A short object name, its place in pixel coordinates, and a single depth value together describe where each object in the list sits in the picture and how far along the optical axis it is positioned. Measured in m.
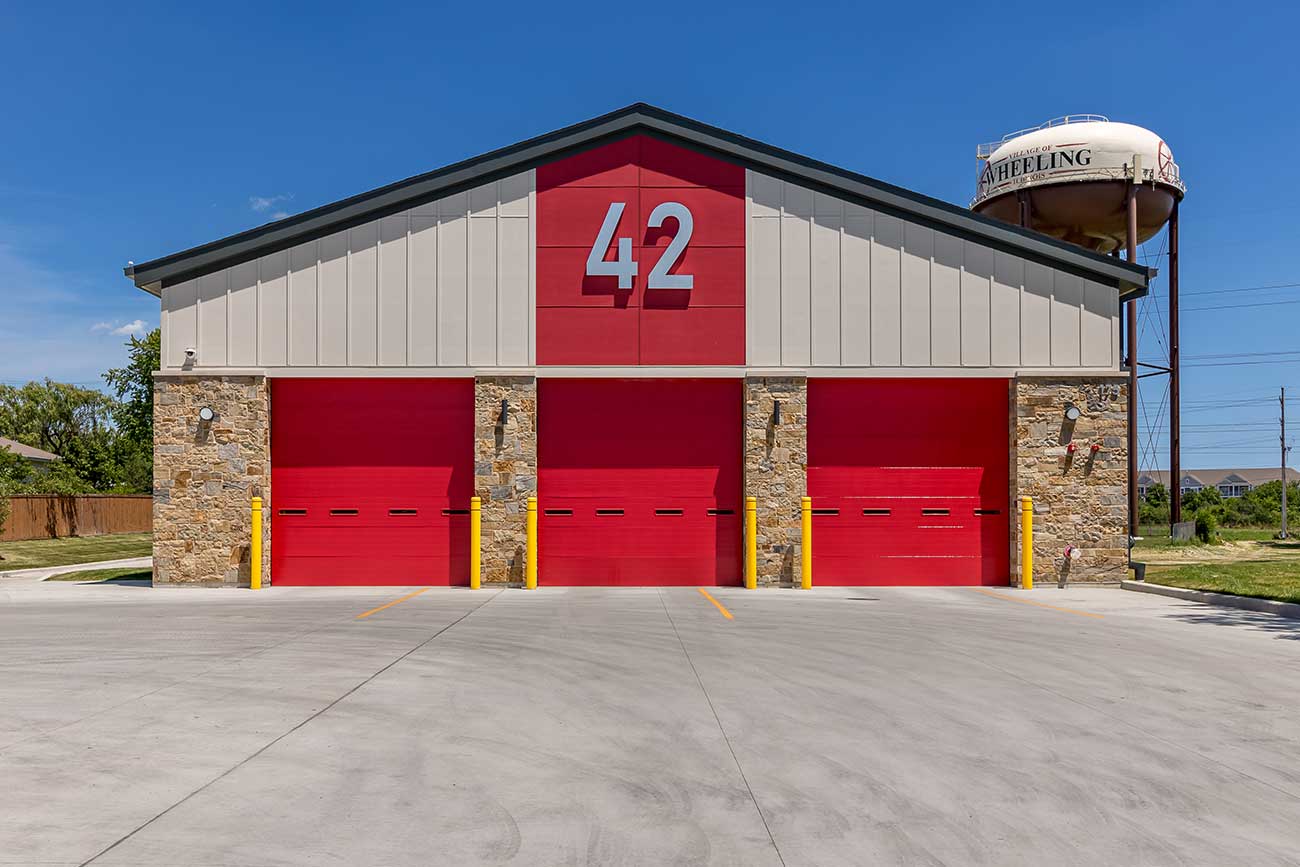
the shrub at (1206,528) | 32.44
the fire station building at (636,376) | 17.72
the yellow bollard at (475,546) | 17.38
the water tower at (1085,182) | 27.27
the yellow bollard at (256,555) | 17.42
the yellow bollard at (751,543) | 17.52
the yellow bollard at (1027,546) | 17.69
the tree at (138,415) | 50.69
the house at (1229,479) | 147.62
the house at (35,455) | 61.38
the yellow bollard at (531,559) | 17.44
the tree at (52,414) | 73.75
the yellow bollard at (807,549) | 17.48
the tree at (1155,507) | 55.19
